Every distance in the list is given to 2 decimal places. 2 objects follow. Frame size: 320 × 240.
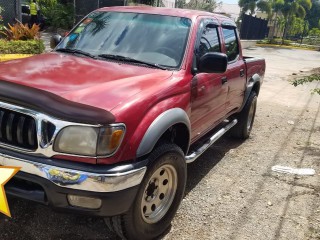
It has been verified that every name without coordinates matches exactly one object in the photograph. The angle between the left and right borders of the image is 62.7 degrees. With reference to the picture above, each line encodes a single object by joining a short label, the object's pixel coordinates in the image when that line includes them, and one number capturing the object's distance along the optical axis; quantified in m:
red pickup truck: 1.72
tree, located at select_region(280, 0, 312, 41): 23.76
